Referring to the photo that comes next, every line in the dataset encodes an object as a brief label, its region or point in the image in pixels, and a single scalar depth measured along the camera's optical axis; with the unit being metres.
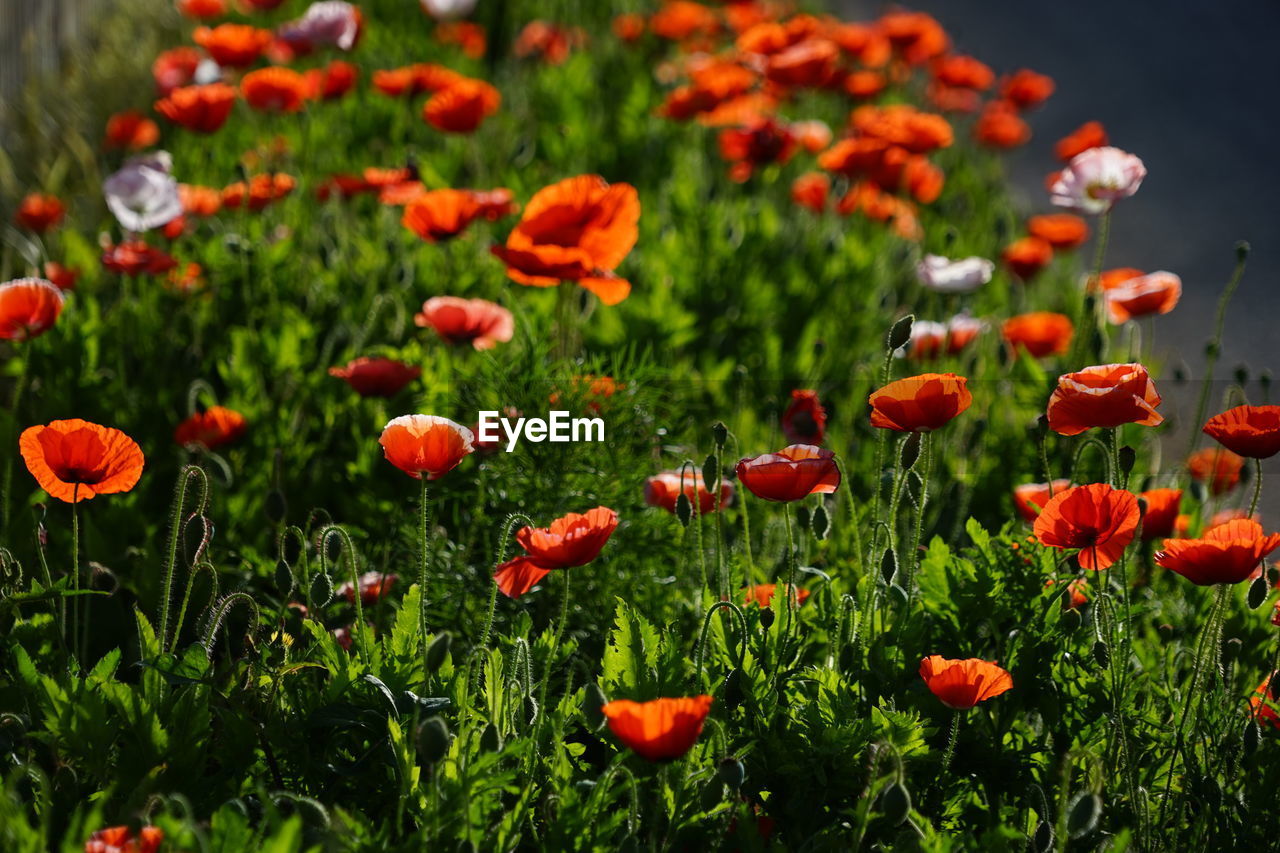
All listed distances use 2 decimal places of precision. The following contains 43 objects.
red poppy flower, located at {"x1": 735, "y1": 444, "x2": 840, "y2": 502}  3.65
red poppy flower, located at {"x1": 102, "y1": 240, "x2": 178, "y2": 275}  5.87
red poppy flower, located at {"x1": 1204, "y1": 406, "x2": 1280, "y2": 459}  3.66
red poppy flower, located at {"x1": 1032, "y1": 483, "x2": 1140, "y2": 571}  3.45
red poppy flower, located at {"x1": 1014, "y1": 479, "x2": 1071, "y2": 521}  4.30
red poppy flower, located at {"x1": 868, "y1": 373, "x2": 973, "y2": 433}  3.56
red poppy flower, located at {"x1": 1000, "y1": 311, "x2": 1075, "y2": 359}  6.50
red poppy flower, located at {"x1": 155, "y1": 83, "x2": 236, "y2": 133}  6.63
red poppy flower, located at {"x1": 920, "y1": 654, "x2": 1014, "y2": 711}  3.33
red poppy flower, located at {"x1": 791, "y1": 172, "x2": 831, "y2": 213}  8.27
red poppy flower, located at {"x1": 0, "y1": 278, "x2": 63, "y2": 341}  4.73
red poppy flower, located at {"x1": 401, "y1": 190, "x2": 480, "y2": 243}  5.73
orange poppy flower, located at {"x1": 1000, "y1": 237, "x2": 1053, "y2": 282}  7.53
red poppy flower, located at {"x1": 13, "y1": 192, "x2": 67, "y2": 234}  7.35
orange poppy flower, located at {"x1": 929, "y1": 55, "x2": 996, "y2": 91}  10.09
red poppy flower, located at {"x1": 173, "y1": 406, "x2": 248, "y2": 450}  5.00
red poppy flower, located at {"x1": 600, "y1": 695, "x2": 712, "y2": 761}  2.91
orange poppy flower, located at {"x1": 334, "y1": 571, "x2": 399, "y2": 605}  4.41
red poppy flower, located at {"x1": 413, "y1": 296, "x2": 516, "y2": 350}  5.26
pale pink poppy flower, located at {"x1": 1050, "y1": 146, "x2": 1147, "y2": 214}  5.19
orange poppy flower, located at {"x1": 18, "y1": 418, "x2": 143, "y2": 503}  3.63
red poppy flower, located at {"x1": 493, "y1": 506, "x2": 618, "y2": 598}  3.46
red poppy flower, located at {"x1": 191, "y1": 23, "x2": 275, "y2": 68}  7.23
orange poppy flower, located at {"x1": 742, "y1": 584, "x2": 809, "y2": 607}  4.15
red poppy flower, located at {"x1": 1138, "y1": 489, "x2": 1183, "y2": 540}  4.50
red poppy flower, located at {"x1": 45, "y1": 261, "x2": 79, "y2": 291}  6.35
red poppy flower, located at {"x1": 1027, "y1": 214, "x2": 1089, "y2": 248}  8.37
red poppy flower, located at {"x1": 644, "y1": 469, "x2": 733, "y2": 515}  4.44
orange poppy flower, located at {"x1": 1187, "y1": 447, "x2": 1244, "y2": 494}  5.71
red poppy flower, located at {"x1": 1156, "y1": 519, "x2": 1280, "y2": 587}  3.44
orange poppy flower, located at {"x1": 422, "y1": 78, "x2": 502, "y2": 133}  7.13
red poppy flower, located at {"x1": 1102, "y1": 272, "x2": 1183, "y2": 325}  5.33
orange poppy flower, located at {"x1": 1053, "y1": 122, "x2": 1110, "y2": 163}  7.30
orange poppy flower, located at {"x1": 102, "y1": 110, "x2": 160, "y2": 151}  8.08
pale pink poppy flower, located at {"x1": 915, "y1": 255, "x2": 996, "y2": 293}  6.00
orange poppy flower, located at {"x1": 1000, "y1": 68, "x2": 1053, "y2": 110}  10.23
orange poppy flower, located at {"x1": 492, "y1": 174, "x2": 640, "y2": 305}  5.04
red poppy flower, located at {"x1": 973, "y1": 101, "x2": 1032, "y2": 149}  10.58
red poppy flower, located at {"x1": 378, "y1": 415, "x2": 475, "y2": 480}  3.59
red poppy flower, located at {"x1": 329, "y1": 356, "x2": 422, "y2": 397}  4.88
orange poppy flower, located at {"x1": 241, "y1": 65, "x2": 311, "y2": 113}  7.19
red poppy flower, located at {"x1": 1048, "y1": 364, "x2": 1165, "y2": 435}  3.49
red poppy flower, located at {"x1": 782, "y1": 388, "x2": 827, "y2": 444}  4.55
